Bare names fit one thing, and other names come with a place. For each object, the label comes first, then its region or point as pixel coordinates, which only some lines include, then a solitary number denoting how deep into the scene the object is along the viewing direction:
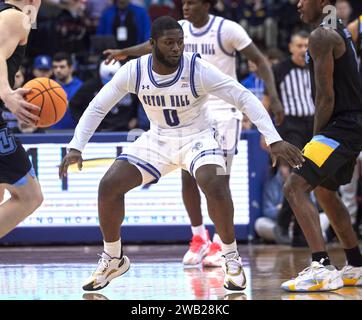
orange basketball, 7.22
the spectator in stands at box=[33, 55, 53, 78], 13.10
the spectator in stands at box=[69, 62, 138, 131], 12.02
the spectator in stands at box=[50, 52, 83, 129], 12.57
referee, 11.87
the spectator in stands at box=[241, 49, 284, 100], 13.42
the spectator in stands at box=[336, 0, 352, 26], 13.84
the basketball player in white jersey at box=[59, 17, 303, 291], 7.36
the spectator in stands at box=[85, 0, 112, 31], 15.80
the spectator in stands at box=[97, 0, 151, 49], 14.20
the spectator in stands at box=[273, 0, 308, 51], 15.91
